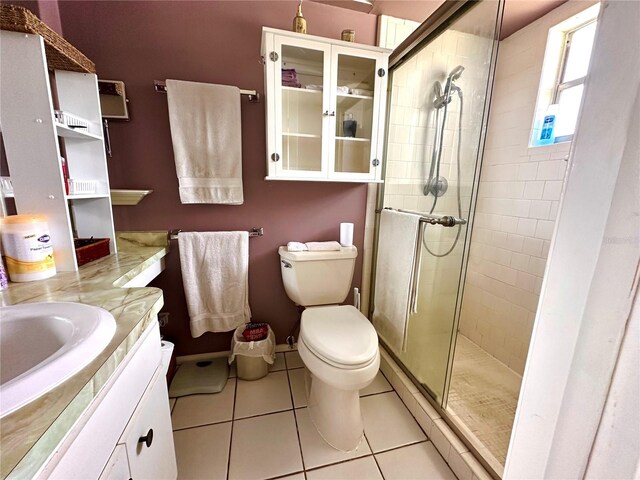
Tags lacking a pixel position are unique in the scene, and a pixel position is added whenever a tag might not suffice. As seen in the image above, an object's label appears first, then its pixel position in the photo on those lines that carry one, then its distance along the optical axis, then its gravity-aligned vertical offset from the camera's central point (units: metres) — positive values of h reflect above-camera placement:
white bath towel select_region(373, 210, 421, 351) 1.35 -0.45
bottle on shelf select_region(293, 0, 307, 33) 1.30 +0.81
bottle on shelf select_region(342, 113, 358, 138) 1.51 +0.37
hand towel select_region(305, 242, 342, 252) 1.57 -0.33
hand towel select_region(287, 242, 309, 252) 1.55 -0.34
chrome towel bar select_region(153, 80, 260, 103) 1.31 +0.49
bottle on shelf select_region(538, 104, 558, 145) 1.49 +0.41
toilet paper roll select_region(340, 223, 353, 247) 1.64 -0.26
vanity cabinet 0.44 -0.52
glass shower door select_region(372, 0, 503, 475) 1.12 +0.21
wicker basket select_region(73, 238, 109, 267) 1.07 -0.28
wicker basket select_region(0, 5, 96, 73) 0.80 +0.48
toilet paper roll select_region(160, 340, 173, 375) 1.02 -0.68
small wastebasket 1.55 -0.99
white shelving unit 0.86 +0.19
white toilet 1.10 -0.67
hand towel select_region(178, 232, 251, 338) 1.49 -0.53
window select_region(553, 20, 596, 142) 1.39 +0.66
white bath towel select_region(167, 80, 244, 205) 1.33 +0.24
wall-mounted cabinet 1.32 +0.44
